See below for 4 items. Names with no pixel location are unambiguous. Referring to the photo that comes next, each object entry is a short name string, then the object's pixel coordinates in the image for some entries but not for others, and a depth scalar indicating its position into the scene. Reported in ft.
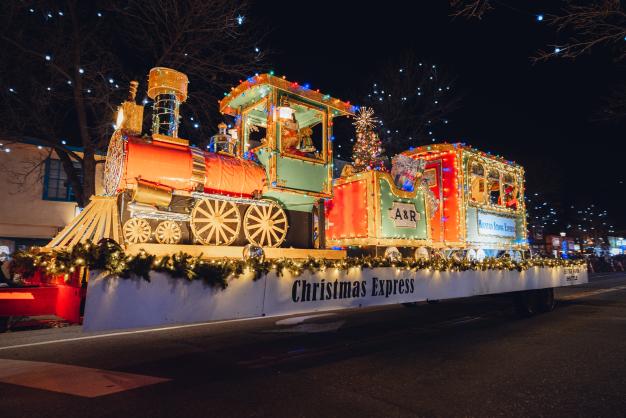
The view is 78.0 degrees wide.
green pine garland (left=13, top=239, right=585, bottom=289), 10.43
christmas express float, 11.48
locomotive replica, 15.19
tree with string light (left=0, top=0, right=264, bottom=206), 39.55
